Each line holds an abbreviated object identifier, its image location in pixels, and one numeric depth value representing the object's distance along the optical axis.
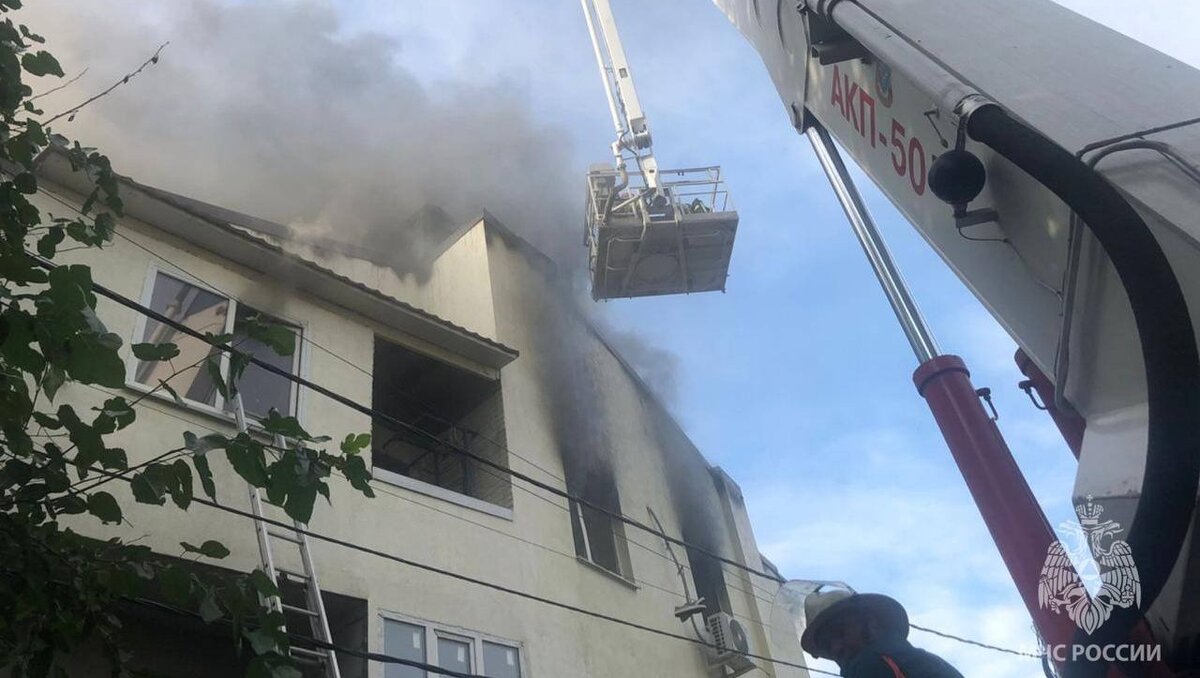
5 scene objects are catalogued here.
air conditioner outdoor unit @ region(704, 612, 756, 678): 10.26
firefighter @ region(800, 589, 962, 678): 2.50
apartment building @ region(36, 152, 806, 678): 6.70
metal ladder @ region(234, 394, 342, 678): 5.70
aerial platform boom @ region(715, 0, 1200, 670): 1.81
